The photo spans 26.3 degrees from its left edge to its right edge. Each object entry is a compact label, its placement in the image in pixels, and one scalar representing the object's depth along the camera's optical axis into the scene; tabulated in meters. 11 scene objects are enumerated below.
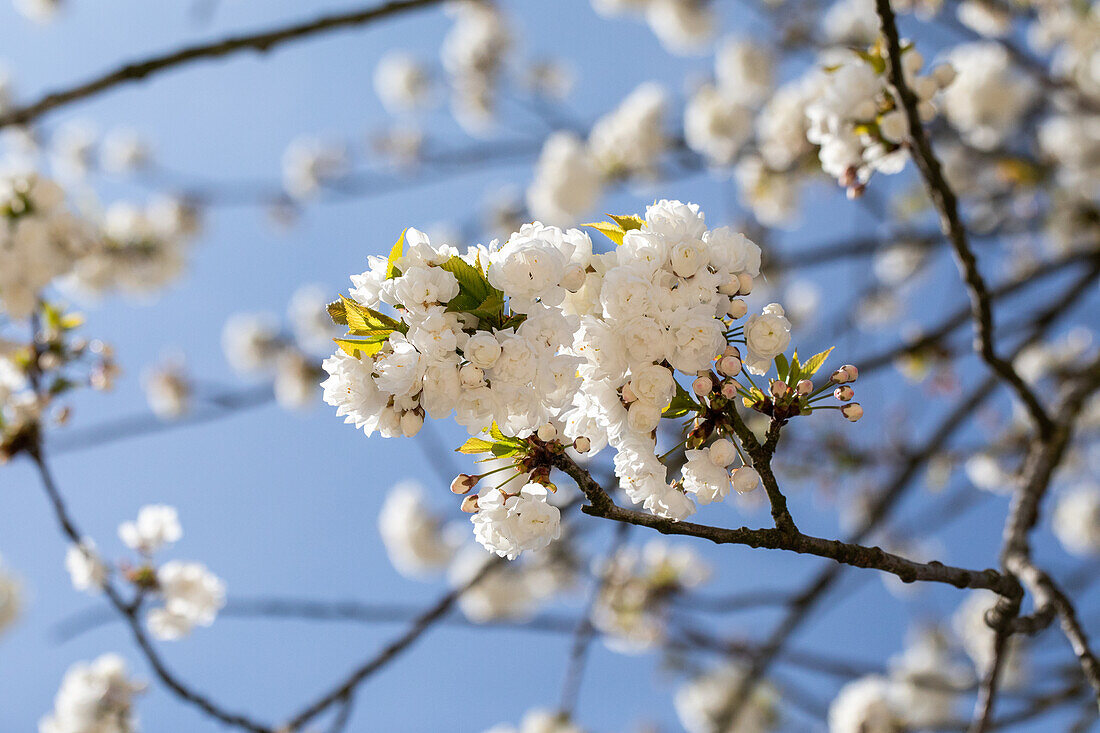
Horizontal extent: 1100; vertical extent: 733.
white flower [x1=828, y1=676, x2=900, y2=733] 2.50
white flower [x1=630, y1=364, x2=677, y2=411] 0.96
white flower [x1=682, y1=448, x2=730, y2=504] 0.98
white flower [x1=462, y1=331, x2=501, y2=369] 0.95
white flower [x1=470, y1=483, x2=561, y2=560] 0.97
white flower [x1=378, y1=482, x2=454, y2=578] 4.76
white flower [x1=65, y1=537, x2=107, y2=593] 1.43
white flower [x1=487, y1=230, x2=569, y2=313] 0.95
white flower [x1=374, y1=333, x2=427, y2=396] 0.95
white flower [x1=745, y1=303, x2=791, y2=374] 0.98
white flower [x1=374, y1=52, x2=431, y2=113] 5.94
